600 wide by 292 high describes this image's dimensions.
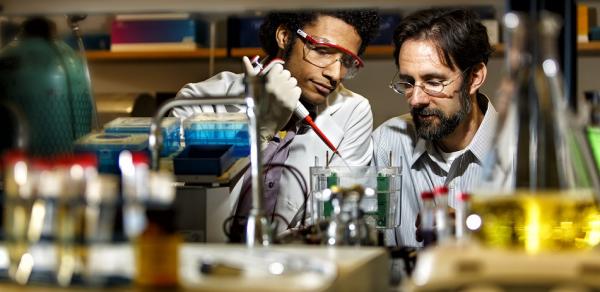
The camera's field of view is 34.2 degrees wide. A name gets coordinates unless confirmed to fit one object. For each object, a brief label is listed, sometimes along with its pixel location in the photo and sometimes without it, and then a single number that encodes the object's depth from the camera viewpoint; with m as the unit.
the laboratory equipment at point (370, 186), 2.21
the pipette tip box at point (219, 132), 2.31
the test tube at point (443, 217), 1.38
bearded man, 2.93
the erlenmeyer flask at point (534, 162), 1.27
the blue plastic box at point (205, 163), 2.15
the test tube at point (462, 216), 1.50
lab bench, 1.19
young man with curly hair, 2.61
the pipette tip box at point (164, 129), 2.28
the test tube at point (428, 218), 1.54
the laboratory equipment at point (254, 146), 1.79
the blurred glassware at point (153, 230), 1.16
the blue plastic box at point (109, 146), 2.10
